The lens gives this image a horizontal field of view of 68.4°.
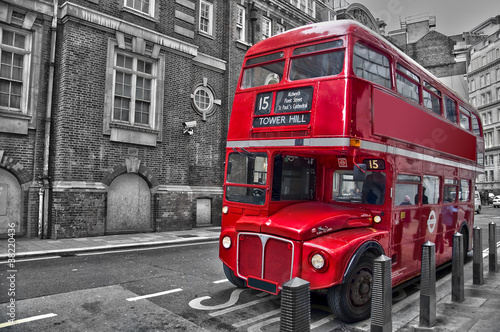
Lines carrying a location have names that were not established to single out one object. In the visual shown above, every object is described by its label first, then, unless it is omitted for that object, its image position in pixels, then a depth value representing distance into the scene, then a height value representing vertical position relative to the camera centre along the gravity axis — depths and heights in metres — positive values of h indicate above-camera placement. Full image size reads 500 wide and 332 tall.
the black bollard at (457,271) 5.77 -1.37
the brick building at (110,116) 11.32 +2.04
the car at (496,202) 37.74 -1.60
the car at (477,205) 27.59 -1.46
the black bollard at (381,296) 3.96 -1.24
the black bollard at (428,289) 4.72 -1.36
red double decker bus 4.94 +0.25
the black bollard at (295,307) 2.91 -1.03
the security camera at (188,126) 15.09 +2.04
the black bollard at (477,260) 6.86 -1.40
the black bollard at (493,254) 7.80 -1.46
